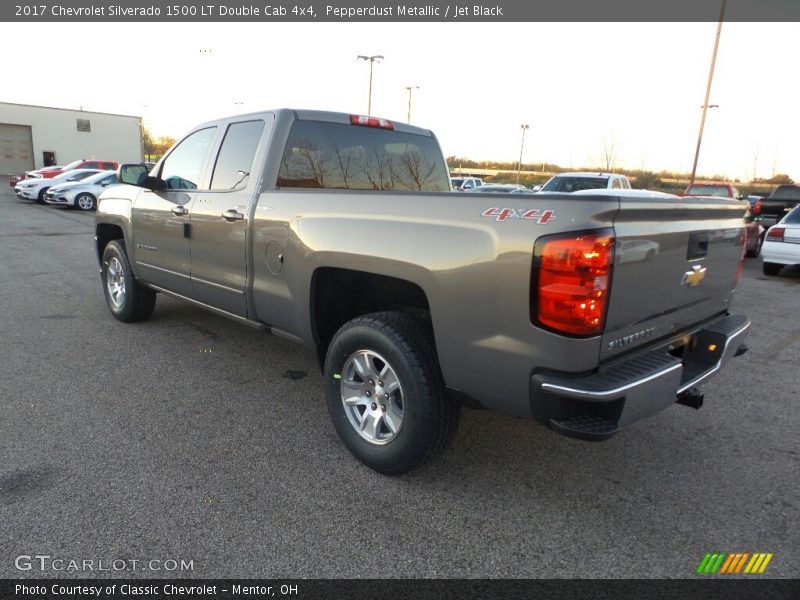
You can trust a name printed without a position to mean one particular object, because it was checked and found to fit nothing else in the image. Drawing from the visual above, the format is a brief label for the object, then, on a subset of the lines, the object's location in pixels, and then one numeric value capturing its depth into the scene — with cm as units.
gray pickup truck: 223
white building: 4772
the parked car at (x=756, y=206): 1465
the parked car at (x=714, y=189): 1568
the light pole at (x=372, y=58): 3467
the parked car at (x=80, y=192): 1944
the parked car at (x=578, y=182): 1290
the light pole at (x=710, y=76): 2336
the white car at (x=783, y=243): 995
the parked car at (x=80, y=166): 2431
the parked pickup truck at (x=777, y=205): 1521
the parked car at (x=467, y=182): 3227
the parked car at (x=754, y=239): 1286
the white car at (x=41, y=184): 2127
